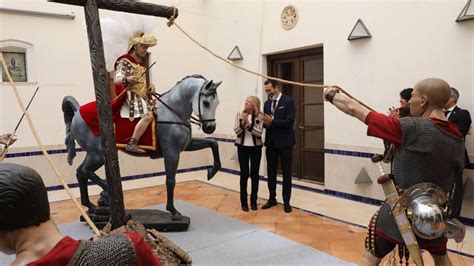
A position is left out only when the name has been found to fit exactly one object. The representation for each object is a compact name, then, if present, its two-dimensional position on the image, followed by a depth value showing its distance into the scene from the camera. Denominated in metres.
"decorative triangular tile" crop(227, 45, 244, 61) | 6.69
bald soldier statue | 1.83
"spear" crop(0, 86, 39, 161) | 3.44
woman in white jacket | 4.40
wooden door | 5.73
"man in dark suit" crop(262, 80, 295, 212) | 4.46
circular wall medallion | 5.71
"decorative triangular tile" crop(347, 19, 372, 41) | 4.72
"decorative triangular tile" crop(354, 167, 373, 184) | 4.80
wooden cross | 2.22
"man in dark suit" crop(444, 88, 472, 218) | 3.56
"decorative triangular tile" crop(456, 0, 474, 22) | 3.75
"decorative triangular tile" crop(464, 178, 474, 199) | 3.79
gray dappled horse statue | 3.81
